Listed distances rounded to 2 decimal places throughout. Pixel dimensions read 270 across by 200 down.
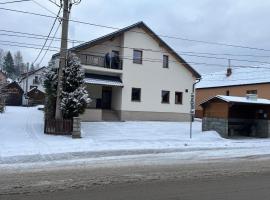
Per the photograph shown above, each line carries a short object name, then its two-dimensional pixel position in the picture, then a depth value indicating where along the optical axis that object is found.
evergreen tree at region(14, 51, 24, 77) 72.57
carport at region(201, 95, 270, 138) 13.55
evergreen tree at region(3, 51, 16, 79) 68.04
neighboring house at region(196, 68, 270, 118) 23.25
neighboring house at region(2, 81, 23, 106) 36.93
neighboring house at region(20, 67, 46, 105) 34.78
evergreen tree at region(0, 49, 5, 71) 67.24
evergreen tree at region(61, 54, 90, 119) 11.83
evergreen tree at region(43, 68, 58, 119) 12.29
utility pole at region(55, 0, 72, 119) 11.74
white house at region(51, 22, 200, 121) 17.40
